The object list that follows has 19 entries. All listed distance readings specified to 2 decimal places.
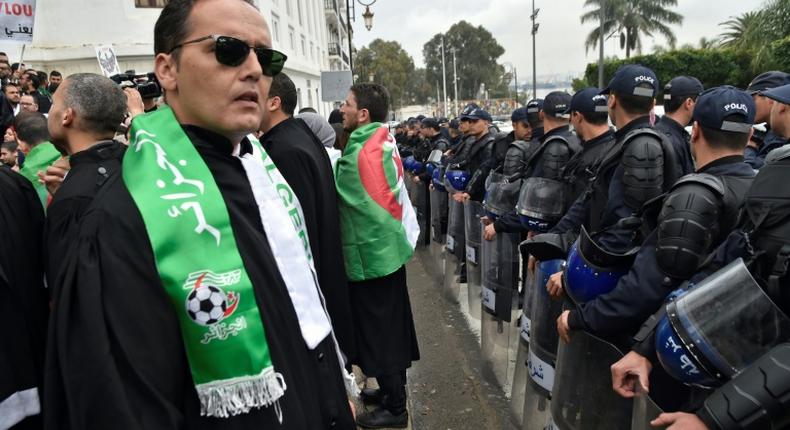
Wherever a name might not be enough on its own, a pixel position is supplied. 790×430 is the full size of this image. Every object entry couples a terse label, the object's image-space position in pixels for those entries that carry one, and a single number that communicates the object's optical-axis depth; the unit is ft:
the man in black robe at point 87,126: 7.22
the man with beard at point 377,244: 10.29
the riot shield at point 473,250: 16.68
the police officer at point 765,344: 4.62
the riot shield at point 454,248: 19.93
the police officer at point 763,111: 13.23
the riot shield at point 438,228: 23.66
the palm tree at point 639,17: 150.51
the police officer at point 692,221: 6.64
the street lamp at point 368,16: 60.79
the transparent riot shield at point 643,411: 5.93
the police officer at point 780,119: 9.84
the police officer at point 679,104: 12.54
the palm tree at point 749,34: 74.49
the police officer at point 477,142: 21.42
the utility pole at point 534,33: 98.93
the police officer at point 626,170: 8.71
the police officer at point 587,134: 11.91
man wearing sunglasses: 3.45
